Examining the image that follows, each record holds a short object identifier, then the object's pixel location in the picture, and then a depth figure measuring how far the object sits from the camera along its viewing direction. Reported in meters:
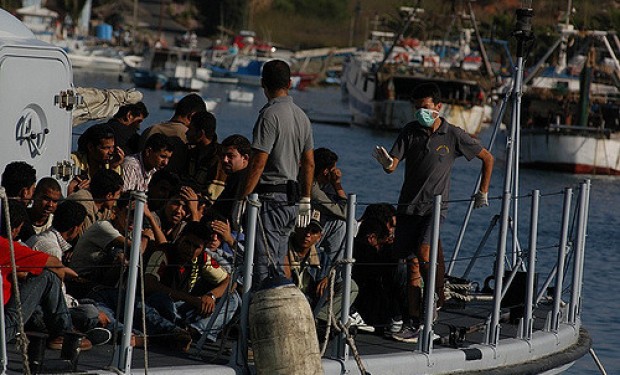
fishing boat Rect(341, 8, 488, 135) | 120.21
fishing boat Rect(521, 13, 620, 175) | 90.33
